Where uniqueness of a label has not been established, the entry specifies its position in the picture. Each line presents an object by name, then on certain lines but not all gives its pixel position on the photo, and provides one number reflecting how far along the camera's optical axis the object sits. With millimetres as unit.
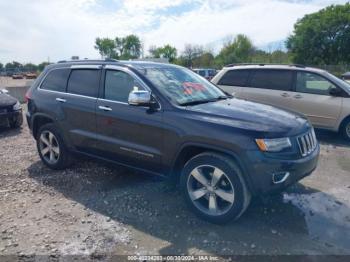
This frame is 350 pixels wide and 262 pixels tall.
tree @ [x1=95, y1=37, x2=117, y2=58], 101312
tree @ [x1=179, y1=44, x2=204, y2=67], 79500
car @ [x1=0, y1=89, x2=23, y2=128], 8633
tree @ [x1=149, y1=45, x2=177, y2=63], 92150
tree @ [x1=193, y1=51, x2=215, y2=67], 73812
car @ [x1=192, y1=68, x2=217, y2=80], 27500
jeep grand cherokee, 3336
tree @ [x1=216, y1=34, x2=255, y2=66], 71938
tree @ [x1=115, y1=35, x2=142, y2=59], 101625
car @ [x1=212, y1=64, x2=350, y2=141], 7372
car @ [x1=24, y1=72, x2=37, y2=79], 60156
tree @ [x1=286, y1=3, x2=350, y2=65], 48812
